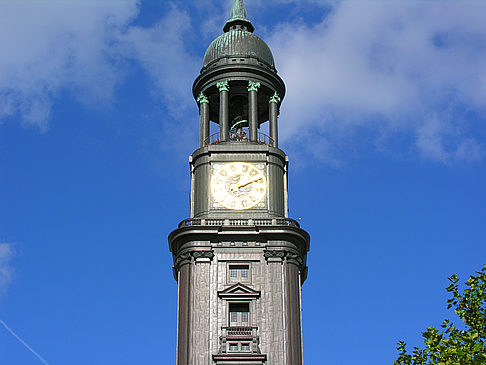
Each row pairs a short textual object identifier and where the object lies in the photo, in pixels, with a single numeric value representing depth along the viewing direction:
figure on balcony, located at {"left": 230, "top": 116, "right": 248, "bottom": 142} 78.06
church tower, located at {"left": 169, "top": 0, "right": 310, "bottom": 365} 65.00
